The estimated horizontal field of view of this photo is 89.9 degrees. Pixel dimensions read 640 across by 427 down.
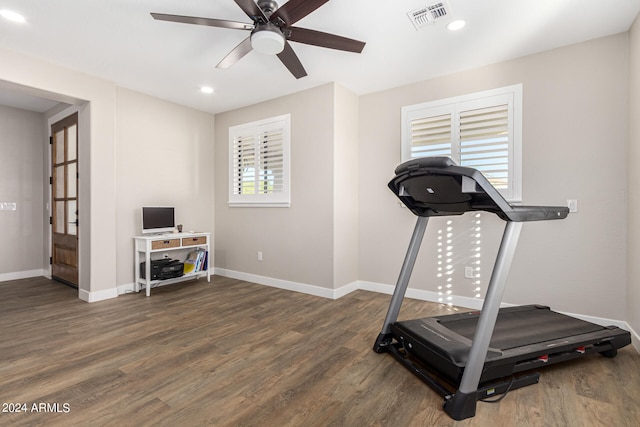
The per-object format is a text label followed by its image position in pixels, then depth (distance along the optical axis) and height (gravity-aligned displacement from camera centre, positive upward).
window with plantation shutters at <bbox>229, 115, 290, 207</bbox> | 4.39 +0.69
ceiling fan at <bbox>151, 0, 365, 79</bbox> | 2.13 +1.33
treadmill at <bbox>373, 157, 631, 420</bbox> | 1.78 -0.87
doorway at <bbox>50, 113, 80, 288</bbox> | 4.34 +0.14
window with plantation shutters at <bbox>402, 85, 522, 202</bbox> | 3.27 +0.87
